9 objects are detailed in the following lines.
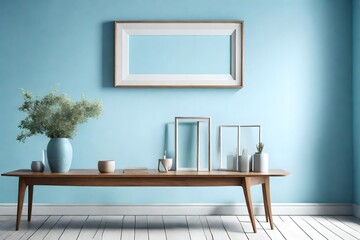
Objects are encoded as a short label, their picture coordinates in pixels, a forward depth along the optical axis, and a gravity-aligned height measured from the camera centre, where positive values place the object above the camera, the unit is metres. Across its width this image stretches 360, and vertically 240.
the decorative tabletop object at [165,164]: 3.46 -0.23
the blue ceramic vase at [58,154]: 3.37 -0.17
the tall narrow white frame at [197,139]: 3.64 -0.06
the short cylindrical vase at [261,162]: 3.44 -0.21
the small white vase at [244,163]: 3.45 -0.22
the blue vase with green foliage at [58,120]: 3.37 +0.06
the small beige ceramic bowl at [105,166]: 3.38 -0.24
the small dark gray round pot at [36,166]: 3.39 -0.25
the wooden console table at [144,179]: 3.26 -0.32
